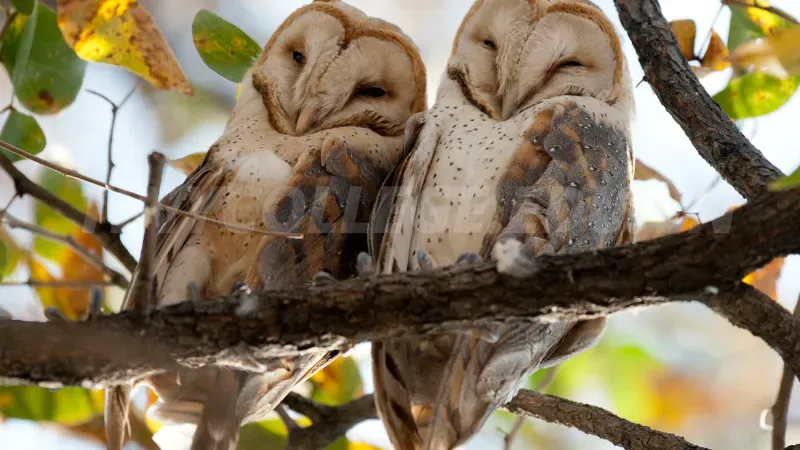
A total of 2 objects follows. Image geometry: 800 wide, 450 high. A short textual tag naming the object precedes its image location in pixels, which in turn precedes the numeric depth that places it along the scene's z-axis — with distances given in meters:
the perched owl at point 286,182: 4.05
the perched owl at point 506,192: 3.80
